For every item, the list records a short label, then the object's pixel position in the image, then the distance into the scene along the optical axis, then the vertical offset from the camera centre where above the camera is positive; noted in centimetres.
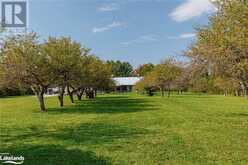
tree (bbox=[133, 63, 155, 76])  7129 +737
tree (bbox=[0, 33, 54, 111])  1355 +191
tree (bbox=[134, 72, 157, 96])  3512 +49
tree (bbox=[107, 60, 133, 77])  8098 +841
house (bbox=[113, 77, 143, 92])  6197 +74
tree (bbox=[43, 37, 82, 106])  1510 +244
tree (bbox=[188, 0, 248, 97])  770 +212
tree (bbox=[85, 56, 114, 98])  2125 +175
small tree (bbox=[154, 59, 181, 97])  3343 +237
